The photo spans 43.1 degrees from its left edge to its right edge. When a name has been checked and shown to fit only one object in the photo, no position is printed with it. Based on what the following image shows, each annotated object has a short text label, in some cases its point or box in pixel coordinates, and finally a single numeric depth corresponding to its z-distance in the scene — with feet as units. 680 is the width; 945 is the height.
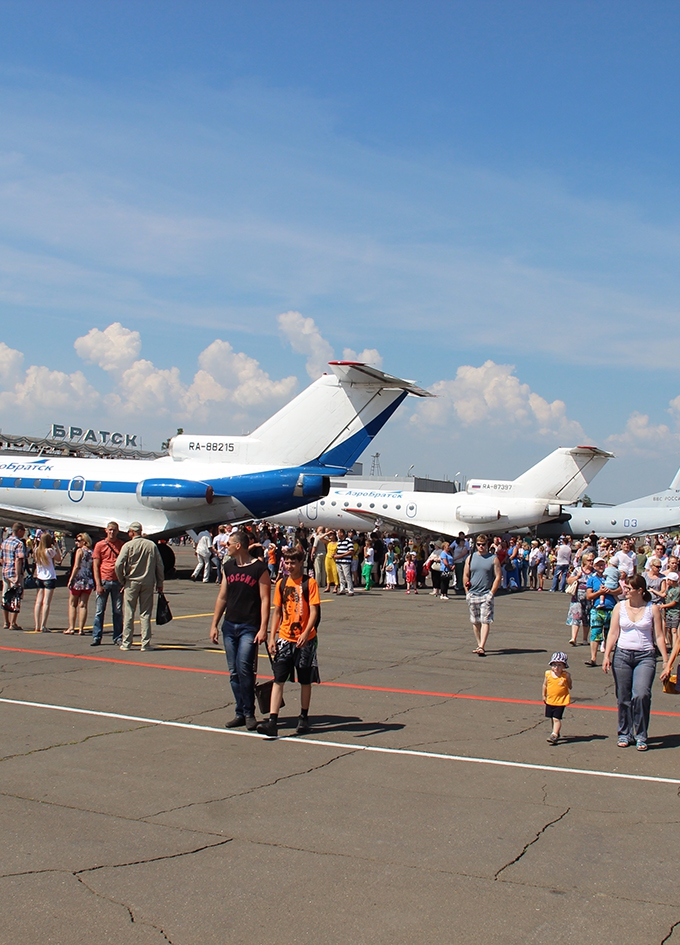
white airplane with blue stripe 82.02
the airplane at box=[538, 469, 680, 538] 157.28
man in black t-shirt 27.50
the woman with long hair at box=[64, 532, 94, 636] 47.09
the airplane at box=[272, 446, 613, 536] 109.91
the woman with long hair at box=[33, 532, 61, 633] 47.62
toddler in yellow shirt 26.99
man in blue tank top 45.14
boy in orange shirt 27.02
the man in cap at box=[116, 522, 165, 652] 42.88
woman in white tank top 26.89
